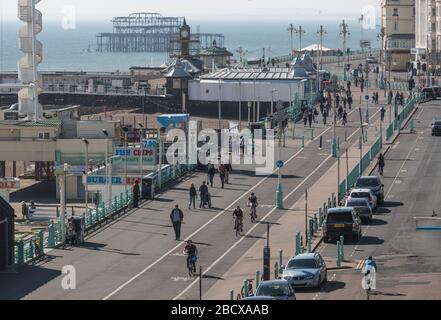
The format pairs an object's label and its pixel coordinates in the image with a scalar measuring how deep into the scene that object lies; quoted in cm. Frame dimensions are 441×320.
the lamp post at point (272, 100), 9301
